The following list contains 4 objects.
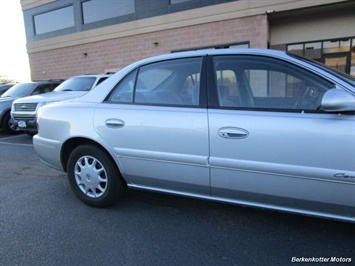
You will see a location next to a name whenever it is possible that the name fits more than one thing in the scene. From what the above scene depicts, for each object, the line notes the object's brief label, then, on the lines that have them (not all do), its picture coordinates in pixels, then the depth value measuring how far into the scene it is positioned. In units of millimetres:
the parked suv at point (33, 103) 6508
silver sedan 2051
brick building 10914
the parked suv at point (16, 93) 7879
